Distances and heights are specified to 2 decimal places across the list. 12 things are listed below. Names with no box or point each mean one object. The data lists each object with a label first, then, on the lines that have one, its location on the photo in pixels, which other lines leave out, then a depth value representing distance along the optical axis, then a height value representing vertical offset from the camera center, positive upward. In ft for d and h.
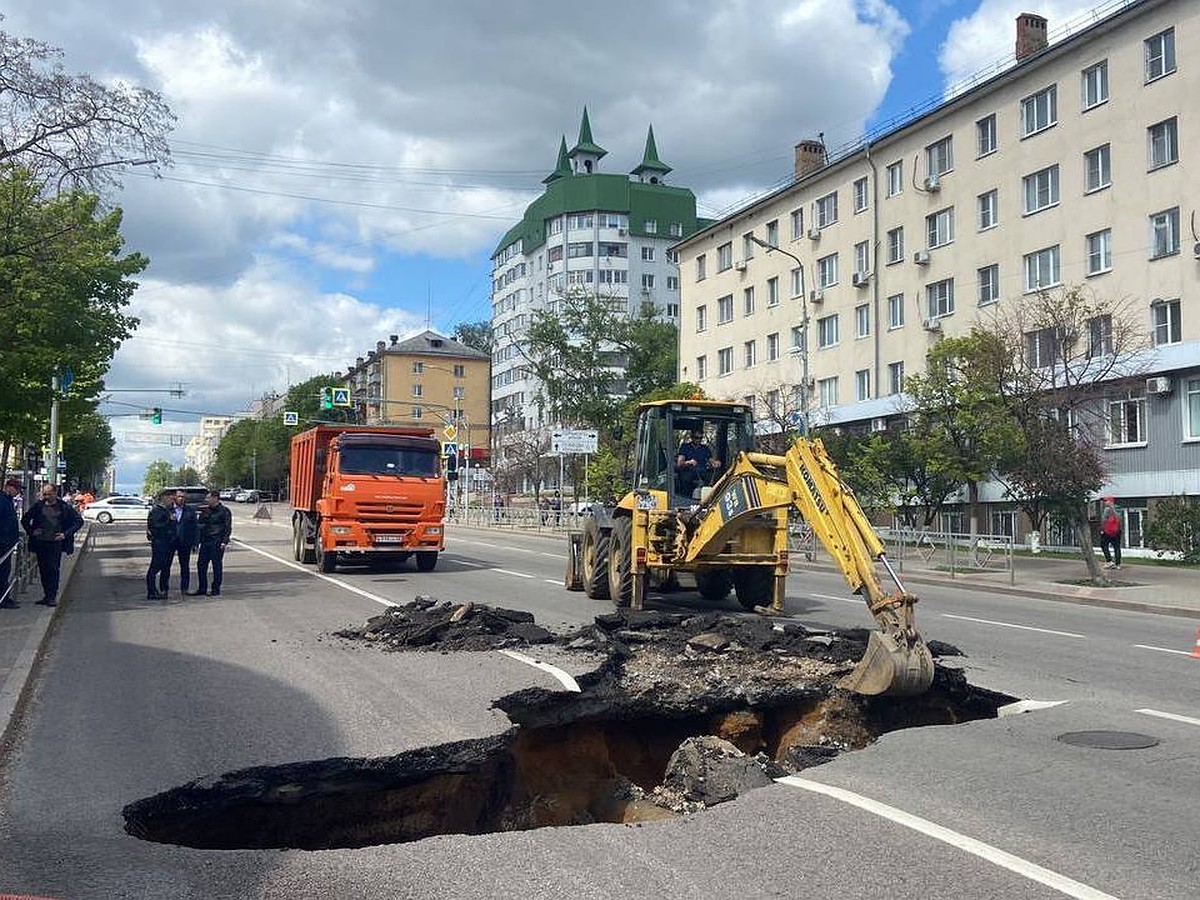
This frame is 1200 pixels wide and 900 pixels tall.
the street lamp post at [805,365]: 105.70 +15.65
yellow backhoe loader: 36.86 +0.16
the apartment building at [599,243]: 291.99 +77.97
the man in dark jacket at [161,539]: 52.19 -1.41
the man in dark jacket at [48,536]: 49.67 -1.25
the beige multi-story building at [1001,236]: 94.48 +33.04
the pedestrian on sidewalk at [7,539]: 45.73 -1.28
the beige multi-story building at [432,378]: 376.07 +49.69
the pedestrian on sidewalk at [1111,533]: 80.53 -1.19
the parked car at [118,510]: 180.34 +0.20
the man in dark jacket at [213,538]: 54.49 -1.39
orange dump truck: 67.00 +0.99
